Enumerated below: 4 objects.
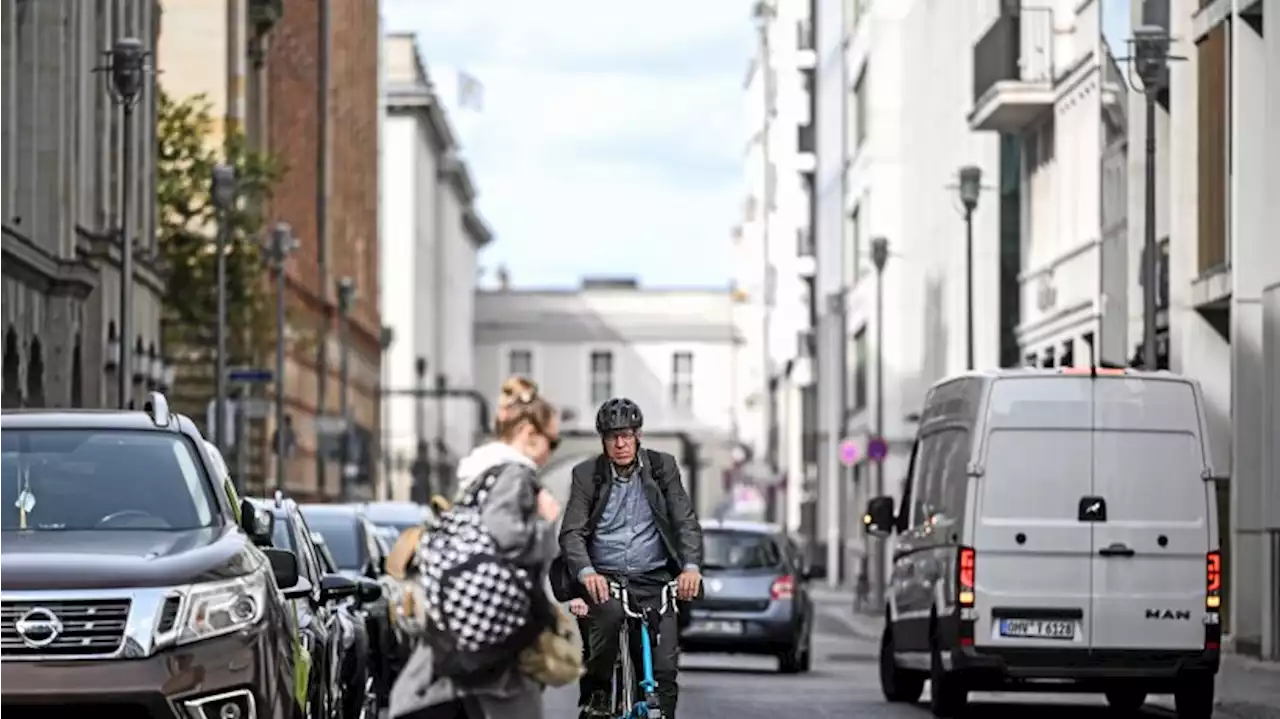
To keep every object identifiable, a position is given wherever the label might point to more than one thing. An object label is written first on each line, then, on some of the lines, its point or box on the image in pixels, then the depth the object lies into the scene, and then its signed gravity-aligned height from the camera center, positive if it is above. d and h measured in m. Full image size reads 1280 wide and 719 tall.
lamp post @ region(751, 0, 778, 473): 124.94 +6.56
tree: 57.47 +3.01
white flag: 180.12 +16.57
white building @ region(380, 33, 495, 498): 129.00 +5.24
